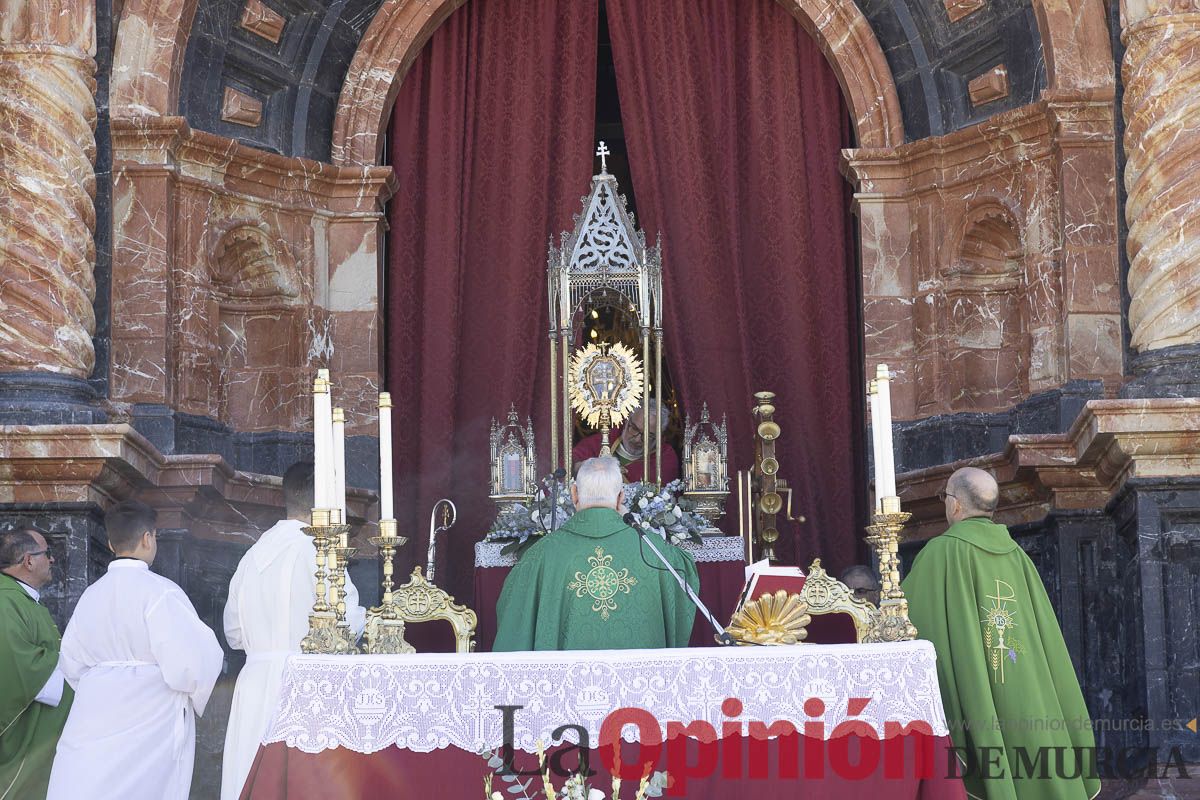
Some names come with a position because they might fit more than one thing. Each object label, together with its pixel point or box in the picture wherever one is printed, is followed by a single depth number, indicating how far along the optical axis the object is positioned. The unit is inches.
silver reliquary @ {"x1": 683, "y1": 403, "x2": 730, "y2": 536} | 378.0
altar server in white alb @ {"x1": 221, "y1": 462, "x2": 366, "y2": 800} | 289.6
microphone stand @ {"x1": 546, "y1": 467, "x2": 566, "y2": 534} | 358.3
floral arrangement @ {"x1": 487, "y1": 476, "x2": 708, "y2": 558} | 361.1
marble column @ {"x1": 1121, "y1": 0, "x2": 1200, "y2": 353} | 355.3
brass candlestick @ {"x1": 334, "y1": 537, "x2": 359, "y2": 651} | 253.3
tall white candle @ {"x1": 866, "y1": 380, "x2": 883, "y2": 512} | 247.8
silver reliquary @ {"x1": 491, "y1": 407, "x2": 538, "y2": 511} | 379.2
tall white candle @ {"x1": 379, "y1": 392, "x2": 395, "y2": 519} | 257.8
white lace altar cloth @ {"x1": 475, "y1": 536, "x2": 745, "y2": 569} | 366.0
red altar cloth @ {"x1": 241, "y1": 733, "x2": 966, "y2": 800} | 234.2
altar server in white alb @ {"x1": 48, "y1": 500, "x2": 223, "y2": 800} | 277.3
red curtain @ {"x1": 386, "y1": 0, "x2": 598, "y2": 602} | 431.2
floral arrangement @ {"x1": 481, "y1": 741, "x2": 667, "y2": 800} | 222.4
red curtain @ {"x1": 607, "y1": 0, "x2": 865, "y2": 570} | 429.4
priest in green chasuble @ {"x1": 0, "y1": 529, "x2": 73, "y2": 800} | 299.0
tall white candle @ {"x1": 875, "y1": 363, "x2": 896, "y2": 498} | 247.0
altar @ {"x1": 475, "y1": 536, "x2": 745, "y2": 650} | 364.5
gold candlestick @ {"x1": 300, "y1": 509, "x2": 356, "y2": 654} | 244.7
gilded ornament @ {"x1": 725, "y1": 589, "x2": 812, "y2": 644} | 257.0
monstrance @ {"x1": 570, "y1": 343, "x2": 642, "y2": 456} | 385.7
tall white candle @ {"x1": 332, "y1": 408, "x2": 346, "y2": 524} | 254.7
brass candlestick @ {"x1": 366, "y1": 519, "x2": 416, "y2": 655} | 257.6
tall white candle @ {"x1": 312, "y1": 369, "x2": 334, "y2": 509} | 243.4
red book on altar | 273.3
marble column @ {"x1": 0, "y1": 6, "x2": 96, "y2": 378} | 361.4
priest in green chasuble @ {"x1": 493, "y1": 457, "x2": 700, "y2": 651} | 268.4
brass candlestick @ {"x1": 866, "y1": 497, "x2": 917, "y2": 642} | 247.6
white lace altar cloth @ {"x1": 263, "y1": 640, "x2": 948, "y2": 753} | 235.9
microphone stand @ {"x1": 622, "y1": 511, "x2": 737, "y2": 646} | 256.8
